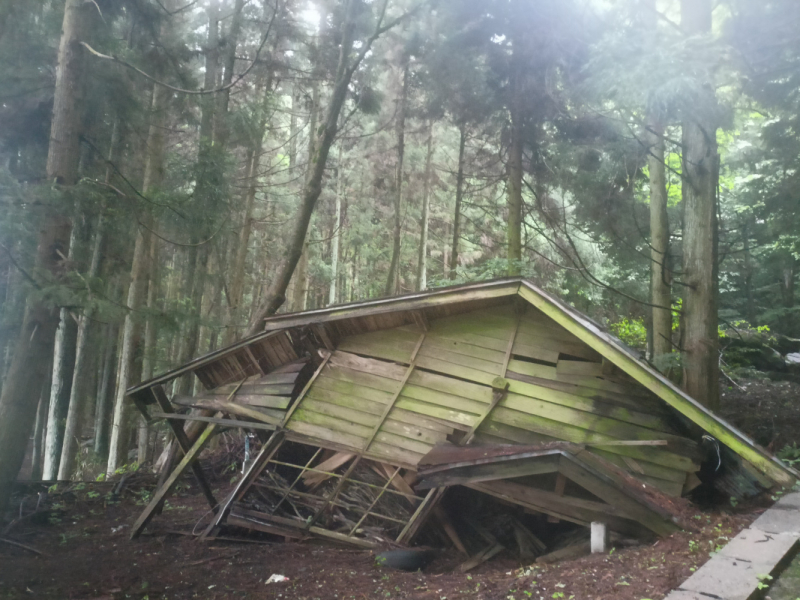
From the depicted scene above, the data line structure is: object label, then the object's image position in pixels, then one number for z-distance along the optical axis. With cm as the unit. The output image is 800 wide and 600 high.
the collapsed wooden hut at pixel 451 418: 591
